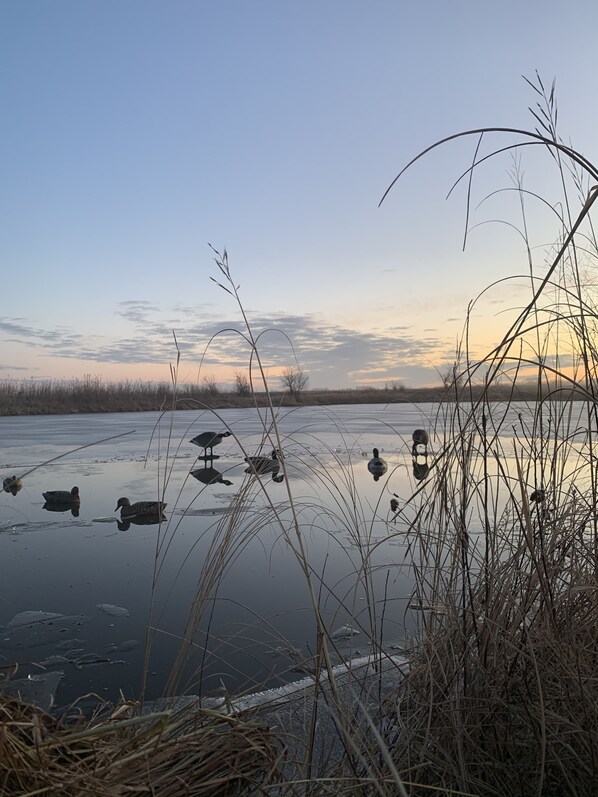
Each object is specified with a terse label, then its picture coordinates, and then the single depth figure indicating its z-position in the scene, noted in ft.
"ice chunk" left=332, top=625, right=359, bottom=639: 10.59
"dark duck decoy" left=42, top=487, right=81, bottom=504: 22.07
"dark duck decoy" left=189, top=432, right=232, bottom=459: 35.25
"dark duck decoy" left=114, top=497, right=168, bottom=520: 20.16
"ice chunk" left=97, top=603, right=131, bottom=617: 11.75
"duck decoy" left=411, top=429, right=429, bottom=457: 34.12
